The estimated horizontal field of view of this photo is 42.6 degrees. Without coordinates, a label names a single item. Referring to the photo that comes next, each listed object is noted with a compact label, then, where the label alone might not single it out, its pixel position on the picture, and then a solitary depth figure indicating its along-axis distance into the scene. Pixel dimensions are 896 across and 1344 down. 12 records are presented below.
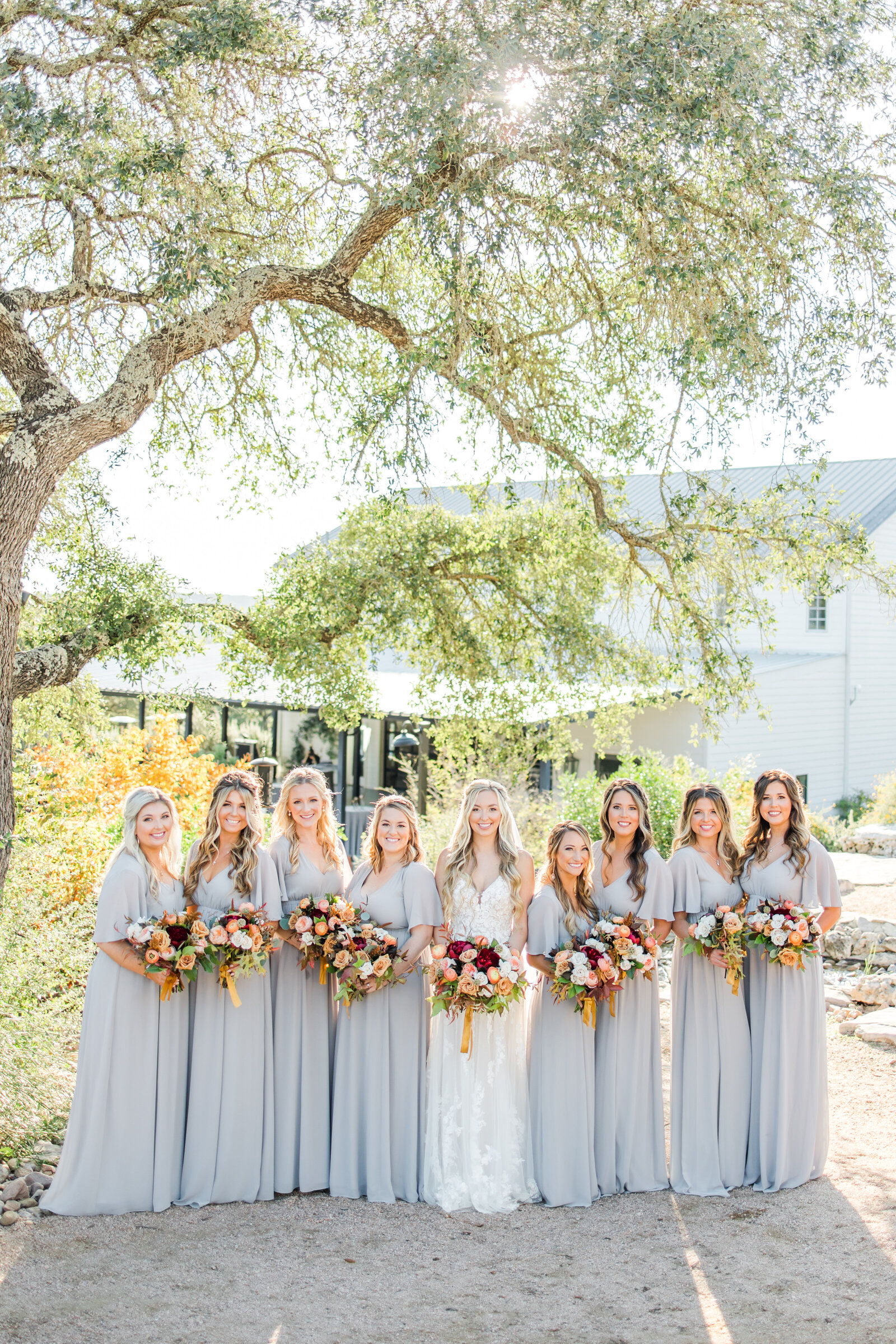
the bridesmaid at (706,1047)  5.91
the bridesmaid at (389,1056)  5.70
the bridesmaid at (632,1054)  5.82
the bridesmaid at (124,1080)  5.45
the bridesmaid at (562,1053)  5.68
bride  5.67
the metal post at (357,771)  21.88
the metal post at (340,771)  18.44
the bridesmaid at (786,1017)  5.88
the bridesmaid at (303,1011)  5.75
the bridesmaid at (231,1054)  5.58
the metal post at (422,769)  16.80
